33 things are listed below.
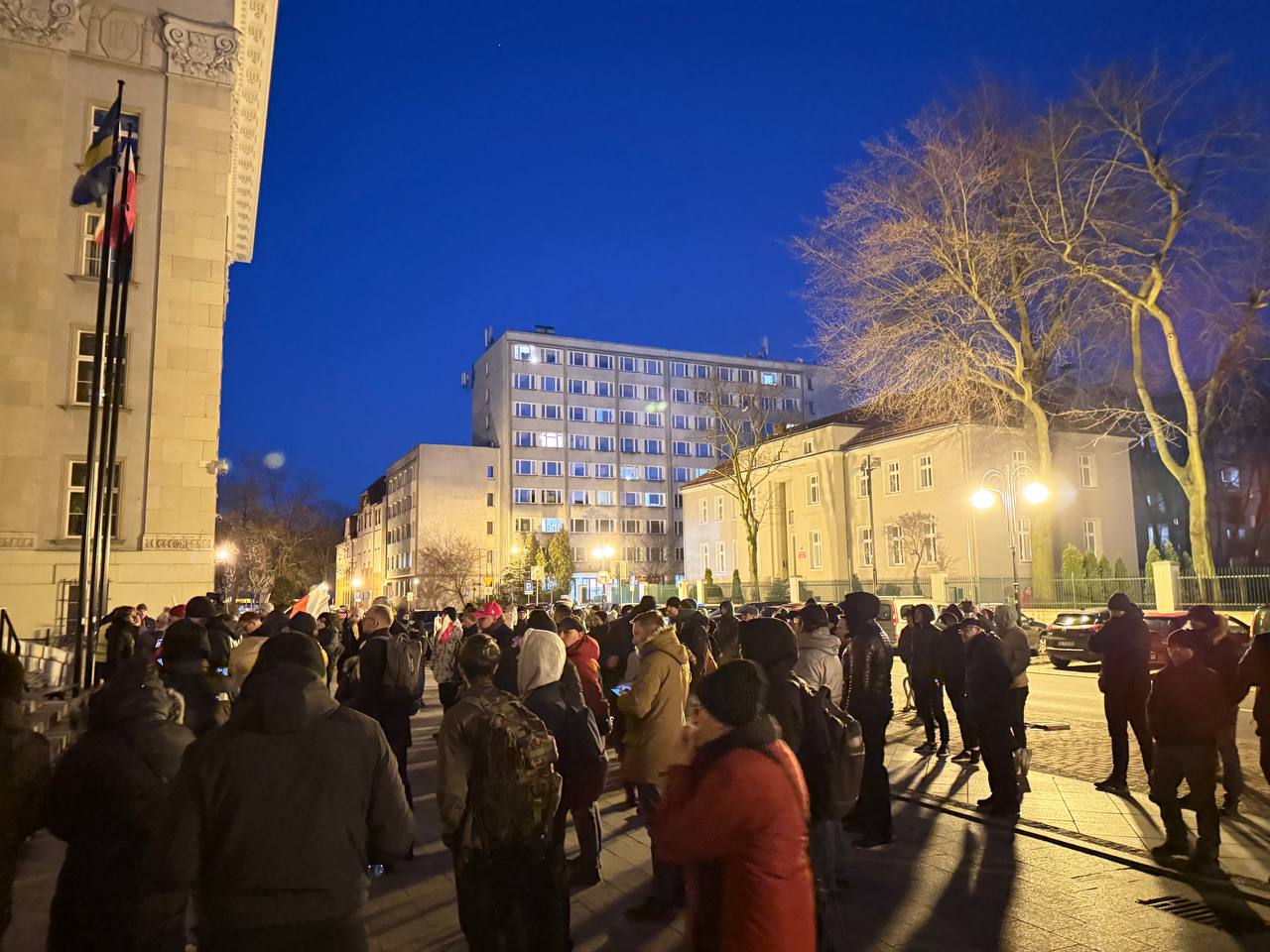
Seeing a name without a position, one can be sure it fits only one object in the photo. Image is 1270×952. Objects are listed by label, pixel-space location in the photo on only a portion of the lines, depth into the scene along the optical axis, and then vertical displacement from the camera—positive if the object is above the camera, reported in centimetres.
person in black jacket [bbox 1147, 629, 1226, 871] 668 -112
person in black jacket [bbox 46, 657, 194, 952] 370 -92
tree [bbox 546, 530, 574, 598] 7706 +237
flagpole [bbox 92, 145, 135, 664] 1605 +436
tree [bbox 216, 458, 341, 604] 5597 +389
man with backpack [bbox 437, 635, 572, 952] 412 -102
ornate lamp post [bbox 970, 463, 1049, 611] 4381 +476
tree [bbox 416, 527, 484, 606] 7500 +214
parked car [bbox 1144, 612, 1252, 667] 1898 -105
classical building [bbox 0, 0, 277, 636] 2086 +730
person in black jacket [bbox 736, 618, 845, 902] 482 -68
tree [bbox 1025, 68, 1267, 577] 2828 +1062
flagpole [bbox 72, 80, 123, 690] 1434 +178
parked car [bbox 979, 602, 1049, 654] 2698 -140
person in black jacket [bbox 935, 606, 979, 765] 1123 -109
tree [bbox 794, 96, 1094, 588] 2952 +952
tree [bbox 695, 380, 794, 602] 4969 +792
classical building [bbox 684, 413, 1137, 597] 4484 +429
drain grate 565 -211
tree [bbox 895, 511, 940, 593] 4600 +235
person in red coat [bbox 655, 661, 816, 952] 317 -88
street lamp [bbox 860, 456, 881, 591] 4025 +537
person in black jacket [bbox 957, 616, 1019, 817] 861 -123
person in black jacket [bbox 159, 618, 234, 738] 550 -51
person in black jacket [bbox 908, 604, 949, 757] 1216 -132
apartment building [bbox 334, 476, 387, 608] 10006 +511
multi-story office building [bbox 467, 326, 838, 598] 8494 +1440
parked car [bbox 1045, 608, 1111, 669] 2253 -133
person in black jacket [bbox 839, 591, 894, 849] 773 -100
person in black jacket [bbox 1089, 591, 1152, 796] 933 -99
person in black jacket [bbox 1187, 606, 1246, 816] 820 -81
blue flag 1611 +751
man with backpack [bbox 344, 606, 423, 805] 766 -73
